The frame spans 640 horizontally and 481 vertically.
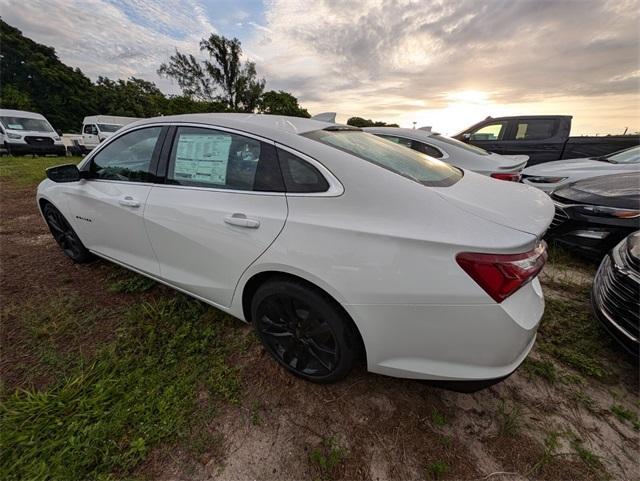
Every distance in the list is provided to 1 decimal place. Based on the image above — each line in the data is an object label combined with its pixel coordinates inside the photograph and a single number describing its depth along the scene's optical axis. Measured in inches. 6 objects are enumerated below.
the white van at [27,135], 448.8
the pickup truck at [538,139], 243.1
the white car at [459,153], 146.0
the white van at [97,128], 539.2
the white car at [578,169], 164.1
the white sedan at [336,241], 46.4
